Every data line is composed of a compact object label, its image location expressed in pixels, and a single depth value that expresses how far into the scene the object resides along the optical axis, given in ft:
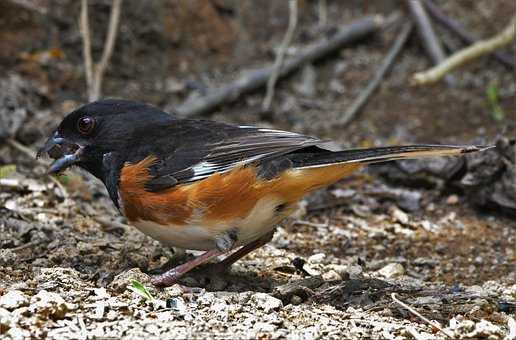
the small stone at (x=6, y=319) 21.88
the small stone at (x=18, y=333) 21.59
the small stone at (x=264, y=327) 22.91
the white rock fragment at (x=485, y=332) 22.91
